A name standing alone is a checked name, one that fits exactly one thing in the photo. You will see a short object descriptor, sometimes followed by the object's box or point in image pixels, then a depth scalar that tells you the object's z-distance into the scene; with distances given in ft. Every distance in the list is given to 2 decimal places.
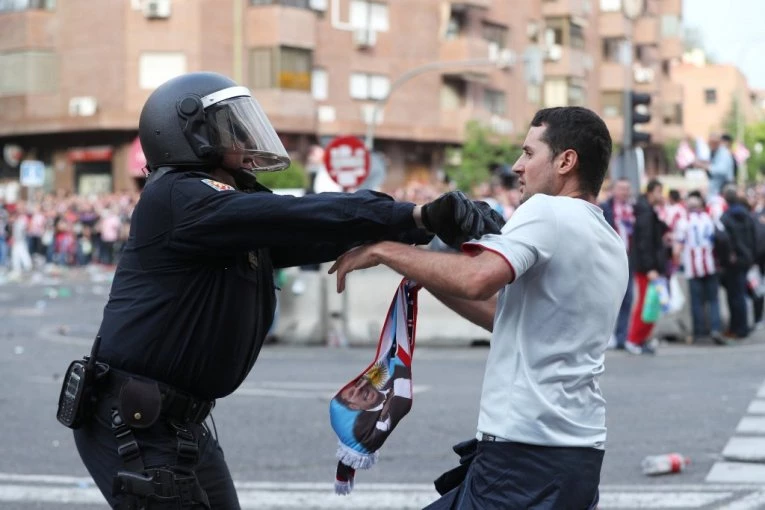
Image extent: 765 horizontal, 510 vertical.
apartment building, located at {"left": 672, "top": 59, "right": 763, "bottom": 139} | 350.84
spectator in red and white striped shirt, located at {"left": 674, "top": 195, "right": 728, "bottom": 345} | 54.80
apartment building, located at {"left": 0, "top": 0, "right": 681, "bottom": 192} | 147.84
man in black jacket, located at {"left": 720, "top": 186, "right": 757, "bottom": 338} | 56.49
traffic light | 62.44
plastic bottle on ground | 26.40
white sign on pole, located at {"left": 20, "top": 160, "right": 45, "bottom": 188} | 122.42
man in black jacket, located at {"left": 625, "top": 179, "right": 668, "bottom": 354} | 49.96
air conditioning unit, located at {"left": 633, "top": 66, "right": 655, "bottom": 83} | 249.34
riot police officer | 12.10
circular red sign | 60.08
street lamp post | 119.34
